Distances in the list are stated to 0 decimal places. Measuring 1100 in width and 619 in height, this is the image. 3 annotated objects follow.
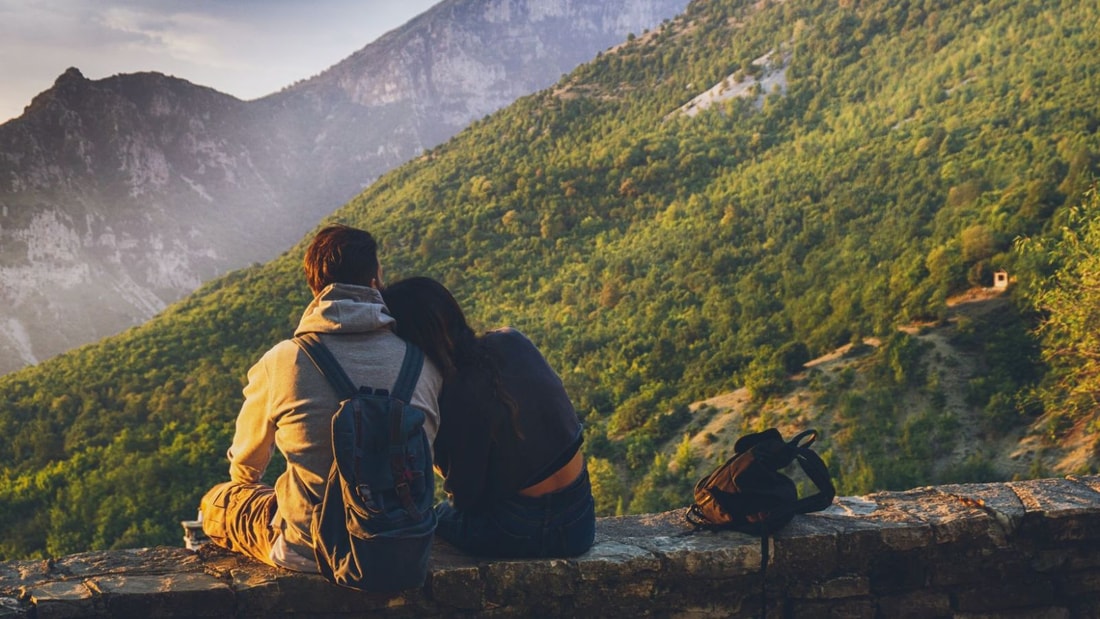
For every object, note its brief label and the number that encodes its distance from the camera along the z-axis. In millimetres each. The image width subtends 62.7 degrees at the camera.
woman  2883
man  2652
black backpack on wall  3229
